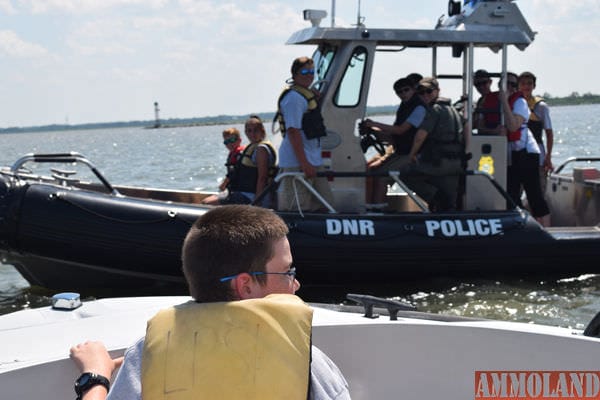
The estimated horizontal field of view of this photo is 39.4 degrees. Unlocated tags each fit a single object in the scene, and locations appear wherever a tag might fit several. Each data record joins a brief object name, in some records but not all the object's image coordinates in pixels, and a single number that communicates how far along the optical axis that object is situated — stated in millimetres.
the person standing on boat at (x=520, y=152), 7074
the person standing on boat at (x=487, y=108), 7176
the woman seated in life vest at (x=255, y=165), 7008
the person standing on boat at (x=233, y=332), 1524
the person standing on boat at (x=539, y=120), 7742
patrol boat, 6500
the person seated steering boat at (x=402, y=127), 6715
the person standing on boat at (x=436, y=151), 6664
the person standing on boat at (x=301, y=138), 6453
